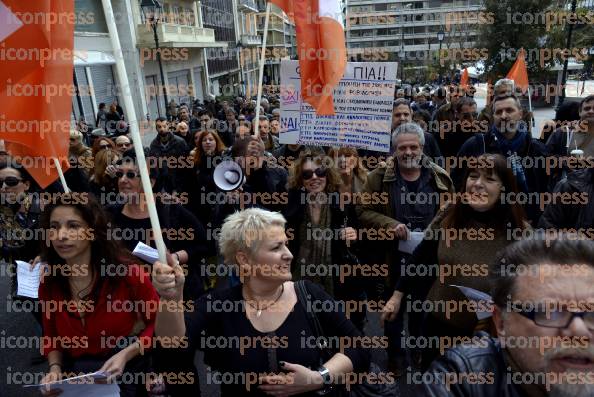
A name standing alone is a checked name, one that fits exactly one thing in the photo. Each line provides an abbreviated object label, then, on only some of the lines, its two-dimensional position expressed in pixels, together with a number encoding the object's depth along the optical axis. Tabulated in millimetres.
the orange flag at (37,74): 2049
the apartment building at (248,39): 48281
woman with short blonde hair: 1887
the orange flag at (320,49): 4160
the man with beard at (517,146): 4094
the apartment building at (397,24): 80312
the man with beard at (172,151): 5340
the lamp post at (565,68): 12595
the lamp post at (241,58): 42794
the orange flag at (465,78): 14421
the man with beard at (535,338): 1155
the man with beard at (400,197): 3389
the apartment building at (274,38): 56438
